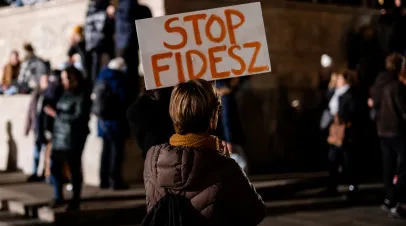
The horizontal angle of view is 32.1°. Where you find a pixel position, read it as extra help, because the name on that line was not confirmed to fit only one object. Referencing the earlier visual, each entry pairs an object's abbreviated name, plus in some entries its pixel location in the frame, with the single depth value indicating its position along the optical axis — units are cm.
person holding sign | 313
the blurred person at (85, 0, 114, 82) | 1055
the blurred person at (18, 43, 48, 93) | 1173
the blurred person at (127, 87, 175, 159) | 589
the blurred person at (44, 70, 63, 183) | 955
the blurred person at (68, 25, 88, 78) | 1141
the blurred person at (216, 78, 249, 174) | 908
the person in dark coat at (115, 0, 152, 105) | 958
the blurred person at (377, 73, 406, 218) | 795
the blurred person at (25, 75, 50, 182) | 999
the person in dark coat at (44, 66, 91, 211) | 802
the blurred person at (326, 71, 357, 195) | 911
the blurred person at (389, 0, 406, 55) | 1267
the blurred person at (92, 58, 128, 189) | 903
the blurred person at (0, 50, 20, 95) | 1312
